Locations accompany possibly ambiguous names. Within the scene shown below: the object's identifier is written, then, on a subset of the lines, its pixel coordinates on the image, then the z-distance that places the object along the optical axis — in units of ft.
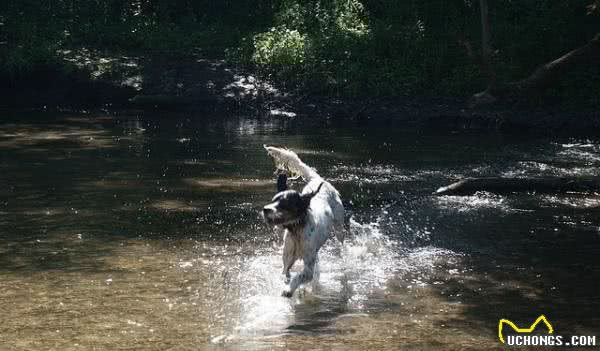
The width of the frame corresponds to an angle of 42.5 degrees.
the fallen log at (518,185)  37.52
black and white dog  22.65
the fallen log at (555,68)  35.24
